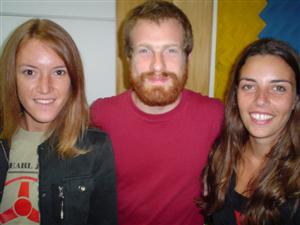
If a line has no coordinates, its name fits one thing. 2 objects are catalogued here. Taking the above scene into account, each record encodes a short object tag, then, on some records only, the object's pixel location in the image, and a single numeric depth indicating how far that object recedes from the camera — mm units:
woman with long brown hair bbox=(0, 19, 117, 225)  1330
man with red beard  1609
